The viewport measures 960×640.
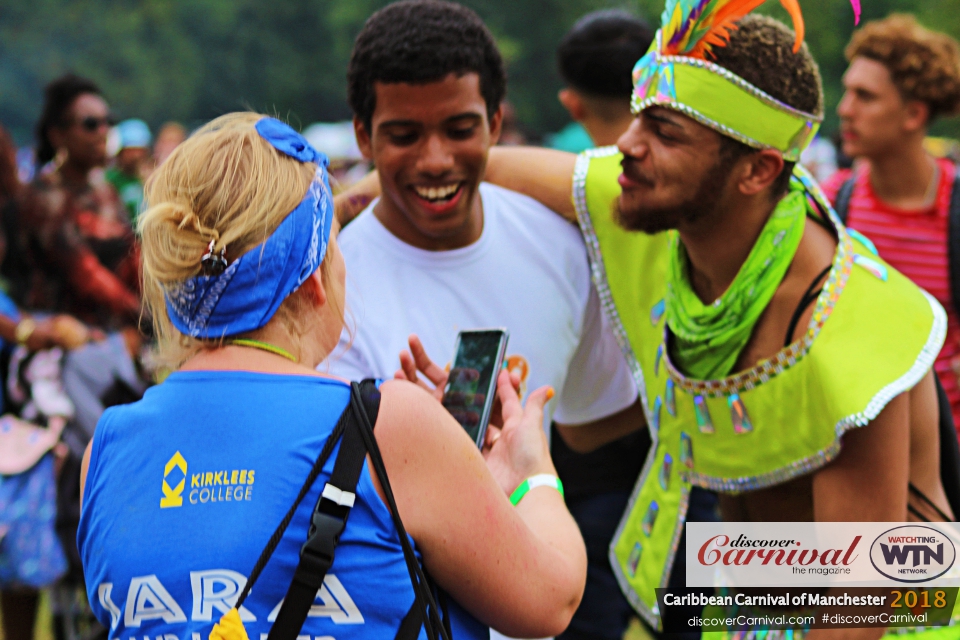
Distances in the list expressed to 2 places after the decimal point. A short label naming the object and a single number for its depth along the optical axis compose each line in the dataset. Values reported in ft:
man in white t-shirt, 9.77
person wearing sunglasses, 18.04
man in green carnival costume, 8.49
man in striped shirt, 15.25
